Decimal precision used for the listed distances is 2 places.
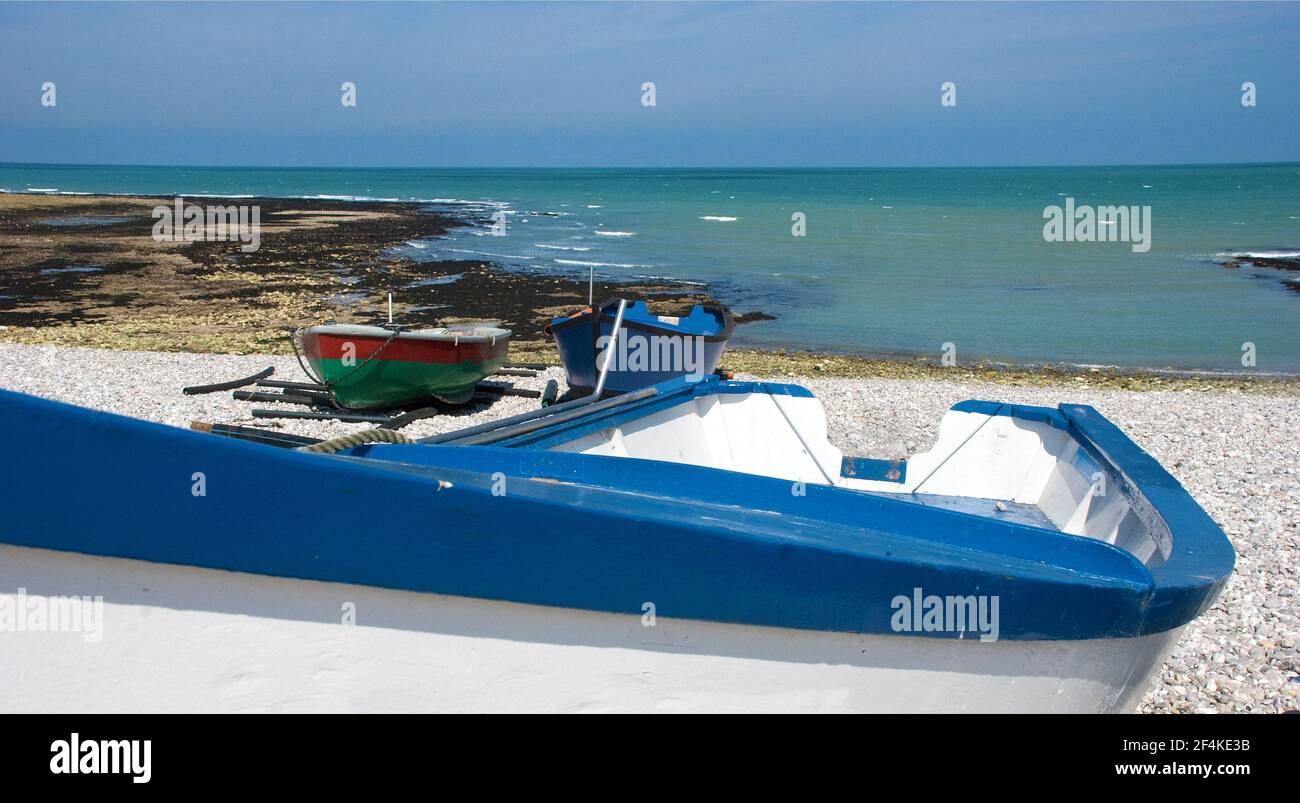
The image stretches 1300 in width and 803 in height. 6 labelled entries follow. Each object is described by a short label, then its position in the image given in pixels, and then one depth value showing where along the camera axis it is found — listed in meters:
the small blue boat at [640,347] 11.59
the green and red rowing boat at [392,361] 11.46
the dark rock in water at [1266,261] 32.97
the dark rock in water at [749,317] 22.03
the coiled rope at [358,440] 2.95
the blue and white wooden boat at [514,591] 2.23
